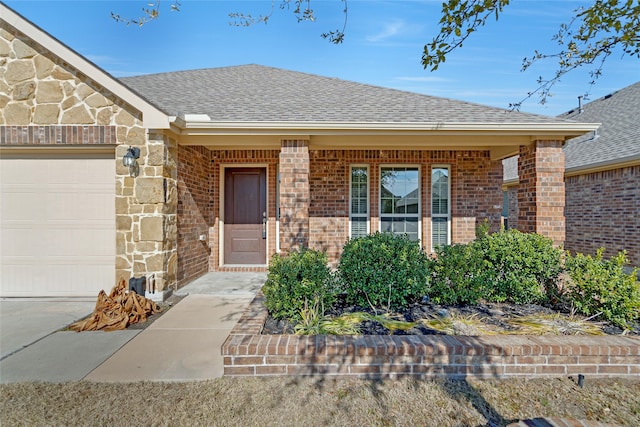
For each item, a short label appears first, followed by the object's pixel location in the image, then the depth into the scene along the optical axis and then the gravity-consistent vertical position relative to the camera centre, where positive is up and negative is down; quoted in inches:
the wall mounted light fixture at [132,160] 189.0 +31.5
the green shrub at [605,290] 130.6 -33.4
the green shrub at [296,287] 136.3 -33.0
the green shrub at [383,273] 147.9 -29.1
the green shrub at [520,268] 158.9 -29.0
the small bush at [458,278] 156.0 -33.2
